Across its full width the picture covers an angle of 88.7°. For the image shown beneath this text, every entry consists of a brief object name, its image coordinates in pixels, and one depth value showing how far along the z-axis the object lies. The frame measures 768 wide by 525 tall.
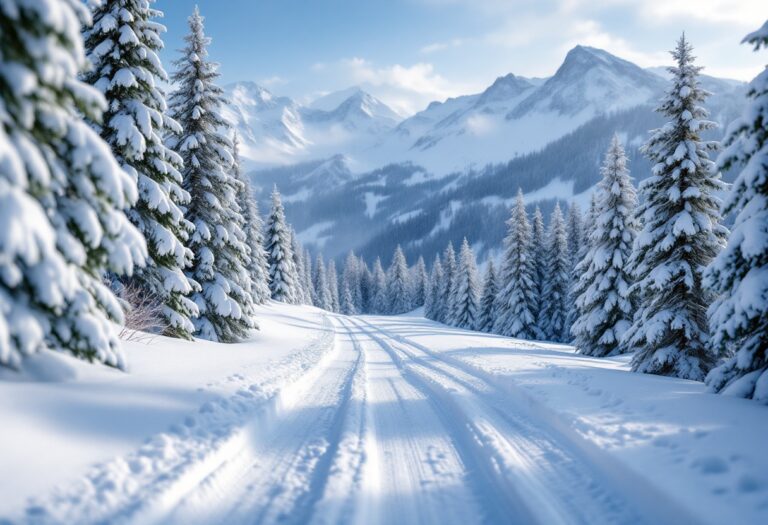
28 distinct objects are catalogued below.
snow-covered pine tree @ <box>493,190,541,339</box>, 34.09
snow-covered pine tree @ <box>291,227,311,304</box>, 65.11
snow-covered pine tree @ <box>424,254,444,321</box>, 63.37
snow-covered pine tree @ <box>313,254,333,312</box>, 78.88
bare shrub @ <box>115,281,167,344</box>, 9.82
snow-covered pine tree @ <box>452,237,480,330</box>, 46.72
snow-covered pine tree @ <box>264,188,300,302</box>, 42.94
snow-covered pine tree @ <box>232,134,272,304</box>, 33.06
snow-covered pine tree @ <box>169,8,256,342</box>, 14.51
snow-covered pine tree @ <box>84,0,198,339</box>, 10.27
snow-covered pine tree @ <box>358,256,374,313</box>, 99.50
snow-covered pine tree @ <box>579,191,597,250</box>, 29.72
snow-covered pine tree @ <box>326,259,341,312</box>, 85.00
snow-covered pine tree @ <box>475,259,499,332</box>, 42.72
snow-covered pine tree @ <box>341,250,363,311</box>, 97.12
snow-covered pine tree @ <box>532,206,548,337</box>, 35.97
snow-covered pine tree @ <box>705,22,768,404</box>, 6.44
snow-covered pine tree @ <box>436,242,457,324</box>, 55.94
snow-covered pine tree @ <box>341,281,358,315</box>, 84.74
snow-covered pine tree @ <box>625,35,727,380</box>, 12.07
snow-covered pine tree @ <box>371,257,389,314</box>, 91.69
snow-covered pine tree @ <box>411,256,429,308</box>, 85.24
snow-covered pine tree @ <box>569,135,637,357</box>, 19.22
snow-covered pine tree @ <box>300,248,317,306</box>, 70.19
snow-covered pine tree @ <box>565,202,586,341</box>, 33.31
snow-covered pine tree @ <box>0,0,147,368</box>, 3.10
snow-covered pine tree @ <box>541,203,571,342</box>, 35.62
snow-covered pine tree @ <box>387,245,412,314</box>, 85.69
